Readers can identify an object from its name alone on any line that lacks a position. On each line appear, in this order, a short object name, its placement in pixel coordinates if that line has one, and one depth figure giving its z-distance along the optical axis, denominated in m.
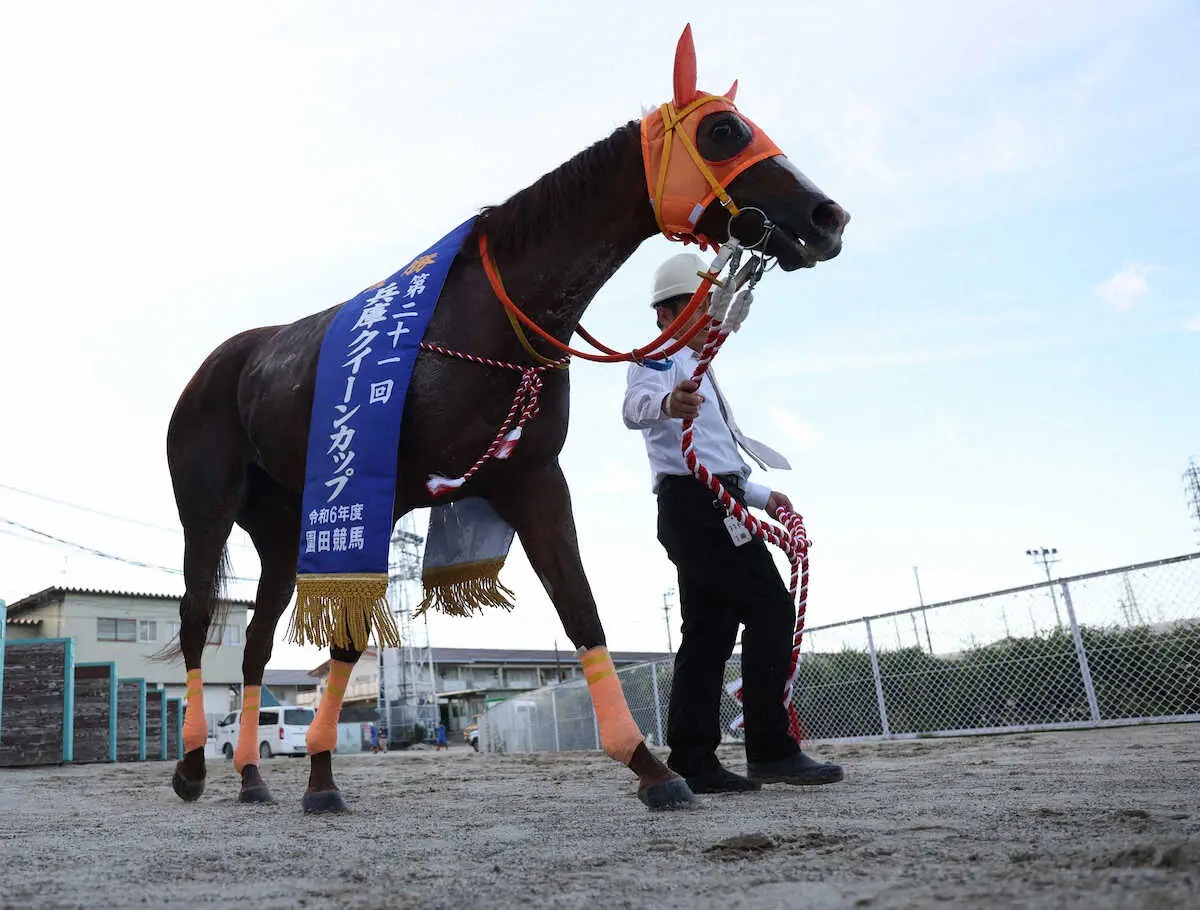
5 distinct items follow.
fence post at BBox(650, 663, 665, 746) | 12.09
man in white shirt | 3.32
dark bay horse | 2.74
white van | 27.53
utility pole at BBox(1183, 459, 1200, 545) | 43.66
